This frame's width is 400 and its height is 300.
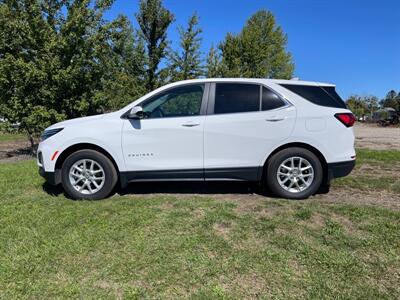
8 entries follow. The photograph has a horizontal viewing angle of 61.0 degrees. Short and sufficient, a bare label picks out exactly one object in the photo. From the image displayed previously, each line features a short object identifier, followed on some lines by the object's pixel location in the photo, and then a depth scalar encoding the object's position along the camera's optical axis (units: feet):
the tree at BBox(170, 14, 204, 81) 46.42
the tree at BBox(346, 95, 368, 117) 248.87
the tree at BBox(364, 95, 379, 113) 285.23
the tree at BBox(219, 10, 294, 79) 61.99
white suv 15.90
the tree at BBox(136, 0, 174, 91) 43.76
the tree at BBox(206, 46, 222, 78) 52.49
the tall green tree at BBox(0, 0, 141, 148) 30.86
